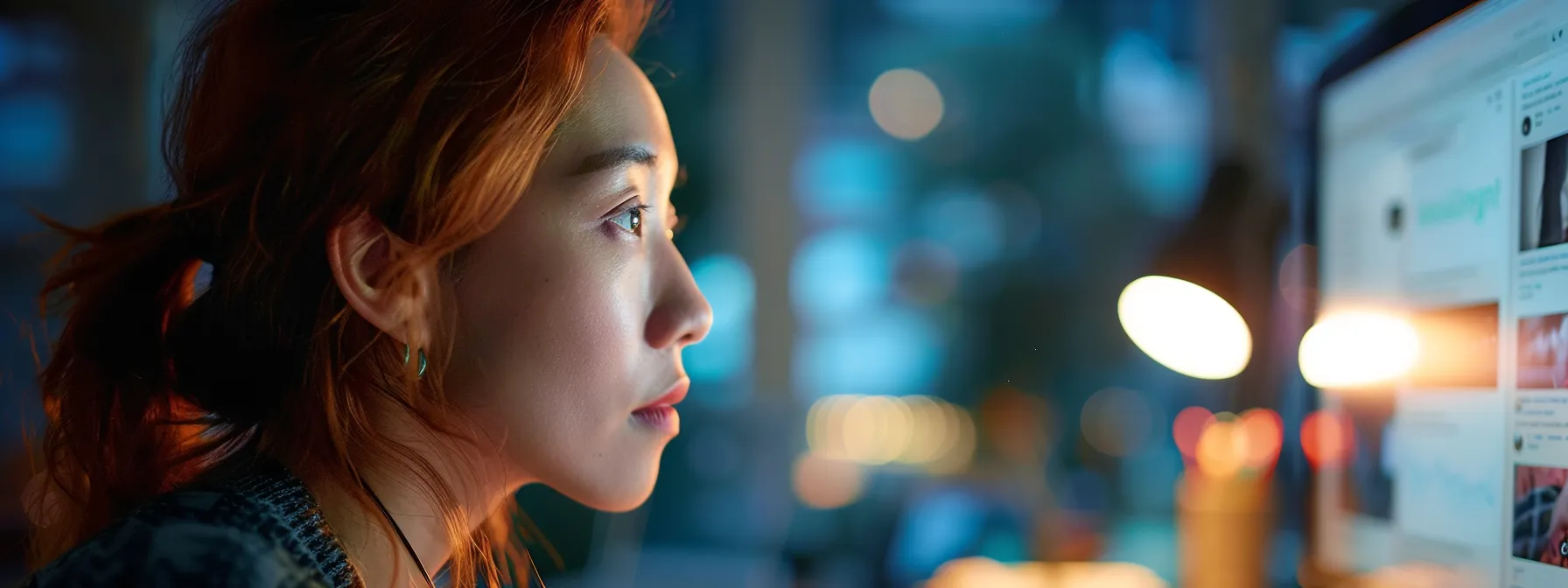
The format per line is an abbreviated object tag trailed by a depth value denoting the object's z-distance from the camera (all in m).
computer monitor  0.59
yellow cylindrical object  1.24
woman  0.69
